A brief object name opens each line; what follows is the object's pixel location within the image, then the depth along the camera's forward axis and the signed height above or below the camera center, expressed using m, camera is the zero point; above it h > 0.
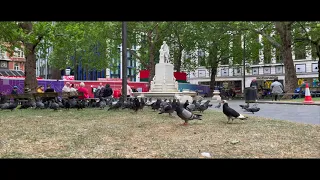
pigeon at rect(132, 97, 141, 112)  14.05 -0.56
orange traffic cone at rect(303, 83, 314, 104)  19.54 -0.35
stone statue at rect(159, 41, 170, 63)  24.45 +2.57
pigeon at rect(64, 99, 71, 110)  15.79 -0.63
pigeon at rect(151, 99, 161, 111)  14.92 -0.59
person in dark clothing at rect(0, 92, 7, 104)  16.21 -0.41
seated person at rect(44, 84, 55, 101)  19.69 +0.04
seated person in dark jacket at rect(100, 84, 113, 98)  19.59 -0.12
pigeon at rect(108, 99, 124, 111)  15.17 -0.61
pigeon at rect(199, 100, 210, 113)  12.87 -0.58
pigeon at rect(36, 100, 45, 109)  15.80 -0.64
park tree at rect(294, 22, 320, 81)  31.17 +5.62
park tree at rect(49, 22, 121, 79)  19.27 +4.88
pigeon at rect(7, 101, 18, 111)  15.19 -0.66
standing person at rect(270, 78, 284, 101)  25.84 +0.16
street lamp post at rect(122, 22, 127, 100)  16.85 +1.10
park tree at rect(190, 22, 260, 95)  45.22 +5.47
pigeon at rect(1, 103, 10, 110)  15.22 -0.66
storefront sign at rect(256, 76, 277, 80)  58.77 +2.25
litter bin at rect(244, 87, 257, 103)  19.40 -0.21
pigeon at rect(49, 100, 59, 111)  15.20 -0.66
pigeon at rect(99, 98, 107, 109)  16.53 -0.61
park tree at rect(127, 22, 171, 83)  34.19 +6.11
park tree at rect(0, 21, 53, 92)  12.50 +2.35
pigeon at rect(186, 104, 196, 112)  12.04 -0.54
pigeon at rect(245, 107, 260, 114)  12.86 -0.65
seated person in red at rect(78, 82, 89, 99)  19.46 -0.01
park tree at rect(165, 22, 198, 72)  38.30 +6.15
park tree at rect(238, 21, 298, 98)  28.30 +2.94
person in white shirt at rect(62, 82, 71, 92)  20.03 +0.10
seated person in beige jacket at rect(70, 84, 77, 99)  18.80 -0.17
